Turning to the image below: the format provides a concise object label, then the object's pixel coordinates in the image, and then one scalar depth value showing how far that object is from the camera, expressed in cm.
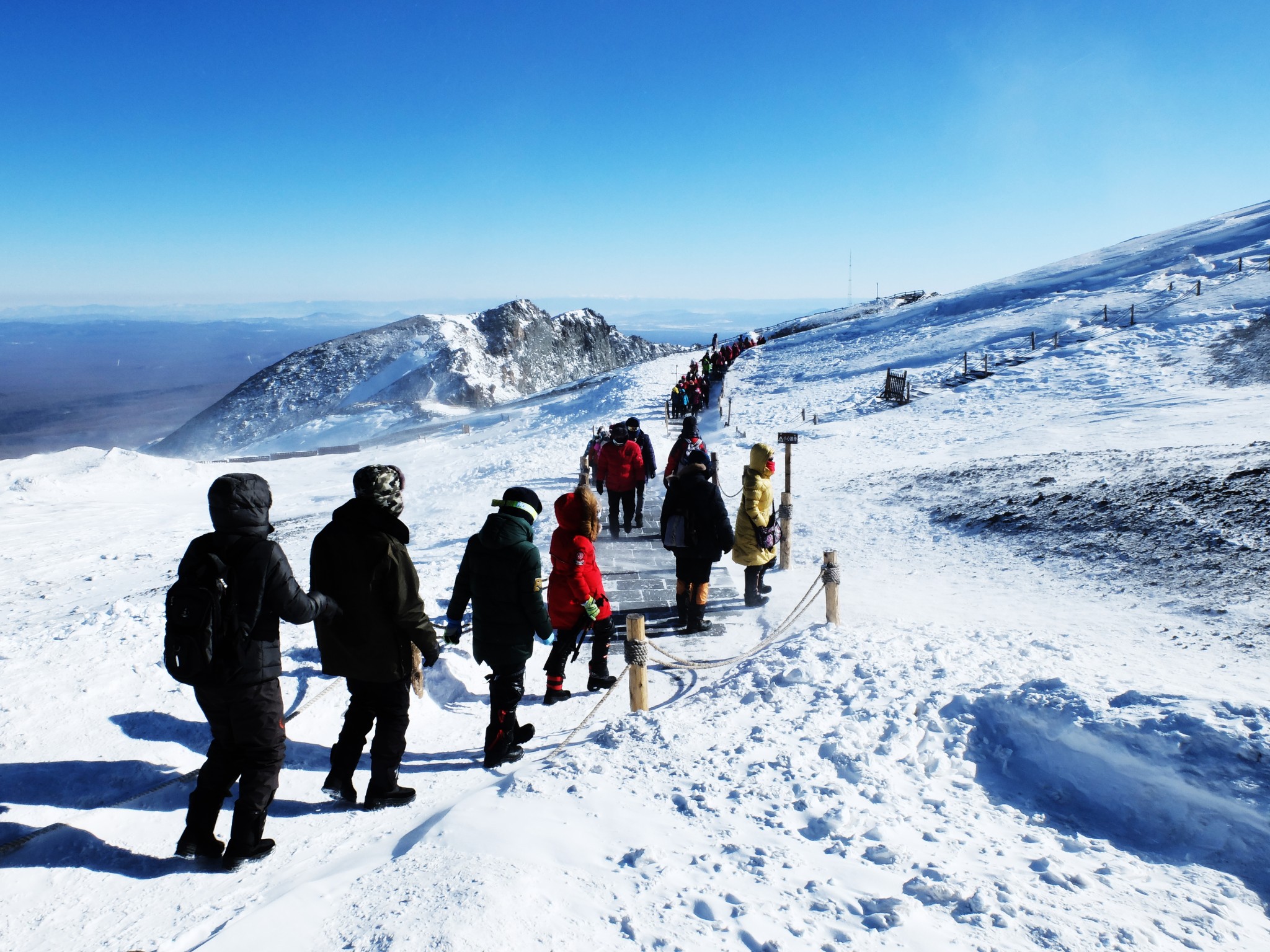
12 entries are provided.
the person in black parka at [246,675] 319
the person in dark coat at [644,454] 1030
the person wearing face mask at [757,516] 715
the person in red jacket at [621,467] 1000
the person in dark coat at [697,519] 651
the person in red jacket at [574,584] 514
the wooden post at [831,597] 677
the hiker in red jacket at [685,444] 902
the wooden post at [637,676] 497
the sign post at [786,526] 930
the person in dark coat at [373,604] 370
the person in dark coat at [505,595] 431
